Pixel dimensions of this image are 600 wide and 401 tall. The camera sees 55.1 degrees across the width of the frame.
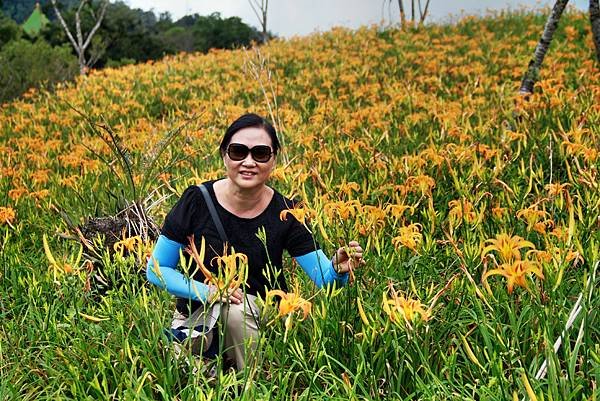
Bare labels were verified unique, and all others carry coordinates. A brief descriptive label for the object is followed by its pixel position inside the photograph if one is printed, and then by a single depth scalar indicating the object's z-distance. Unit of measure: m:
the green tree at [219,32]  35.97
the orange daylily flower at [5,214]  2.47
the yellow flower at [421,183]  2.29
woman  2.03
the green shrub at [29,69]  10.99
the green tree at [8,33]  22.41
